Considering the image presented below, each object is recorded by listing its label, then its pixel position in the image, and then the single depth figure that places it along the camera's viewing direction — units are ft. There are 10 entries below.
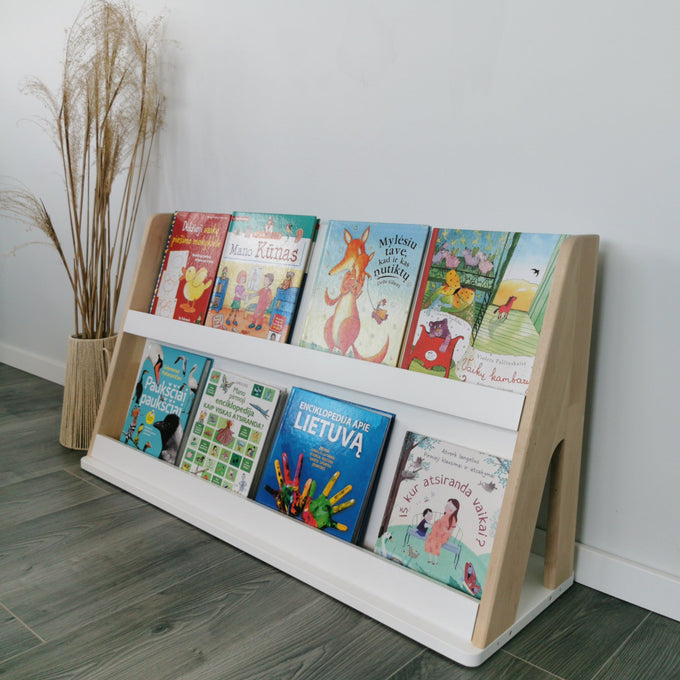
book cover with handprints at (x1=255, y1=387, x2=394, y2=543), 4.55
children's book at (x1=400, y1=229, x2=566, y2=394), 4.12
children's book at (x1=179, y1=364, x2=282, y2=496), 5.15
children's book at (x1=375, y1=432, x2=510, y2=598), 4.01
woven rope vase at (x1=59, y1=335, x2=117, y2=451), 6.65
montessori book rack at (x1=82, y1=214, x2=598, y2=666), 3.79
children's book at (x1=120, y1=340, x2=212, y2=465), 5.66
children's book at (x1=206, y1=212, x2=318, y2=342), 5.29
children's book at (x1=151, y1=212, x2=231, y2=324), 5.83
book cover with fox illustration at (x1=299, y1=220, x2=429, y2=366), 4.68
